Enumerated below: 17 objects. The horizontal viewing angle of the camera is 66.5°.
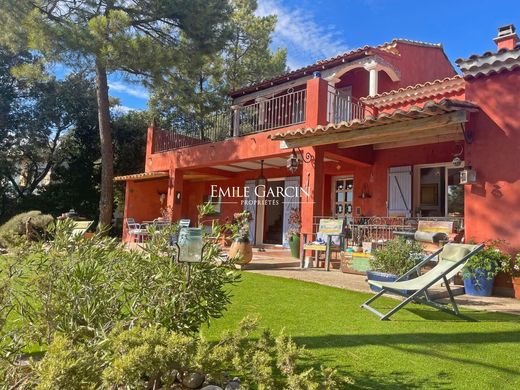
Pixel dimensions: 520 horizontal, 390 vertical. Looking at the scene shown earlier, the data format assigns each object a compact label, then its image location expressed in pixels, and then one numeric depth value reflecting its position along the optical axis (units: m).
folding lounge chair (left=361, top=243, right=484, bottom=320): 4.25
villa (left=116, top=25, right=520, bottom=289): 6.81
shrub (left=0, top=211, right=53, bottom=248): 12.09
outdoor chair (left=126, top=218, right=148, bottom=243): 13.36
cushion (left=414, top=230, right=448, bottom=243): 5.93
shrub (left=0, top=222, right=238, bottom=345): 2.56
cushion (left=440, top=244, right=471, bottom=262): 4.61
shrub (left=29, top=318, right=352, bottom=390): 1.89
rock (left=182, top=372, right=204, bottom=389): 2.42
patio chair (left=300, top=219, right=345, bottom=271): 8.27
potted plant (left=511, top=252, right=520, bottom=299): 6.05
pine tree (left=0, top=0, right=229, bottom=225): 11.84
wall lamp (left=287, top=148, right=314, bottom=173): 9.41
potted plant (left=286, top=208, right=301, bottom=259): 10.40
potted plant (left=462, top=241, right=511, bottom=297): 6.18
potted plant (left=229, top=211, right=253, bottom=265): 8.21
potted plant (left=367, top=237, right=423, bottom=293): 5.88
